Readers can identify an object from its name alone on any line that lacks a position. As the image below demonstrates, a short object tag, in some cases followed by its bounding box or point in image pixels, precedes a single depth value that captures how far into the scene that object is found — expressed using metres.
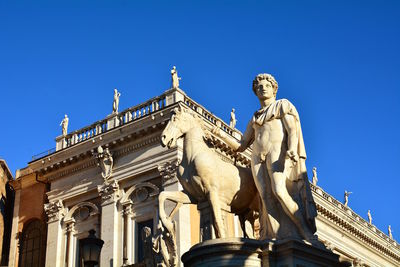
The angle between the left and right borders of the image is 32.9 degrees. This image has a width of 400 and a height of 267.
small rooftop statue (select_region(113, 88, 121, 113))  31.25
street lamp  13.17
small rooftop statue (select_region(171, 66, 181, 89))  29.08
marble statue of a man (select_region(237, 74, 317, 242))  8.81
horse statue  9.07
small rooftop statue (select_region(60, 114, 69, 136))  32.62
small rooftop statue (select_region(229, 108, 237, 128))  31.27
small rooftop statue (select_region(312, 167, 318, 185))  42.66
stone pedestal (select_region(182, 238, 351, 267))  8.11
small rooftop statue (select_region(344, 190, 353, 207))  45.58
